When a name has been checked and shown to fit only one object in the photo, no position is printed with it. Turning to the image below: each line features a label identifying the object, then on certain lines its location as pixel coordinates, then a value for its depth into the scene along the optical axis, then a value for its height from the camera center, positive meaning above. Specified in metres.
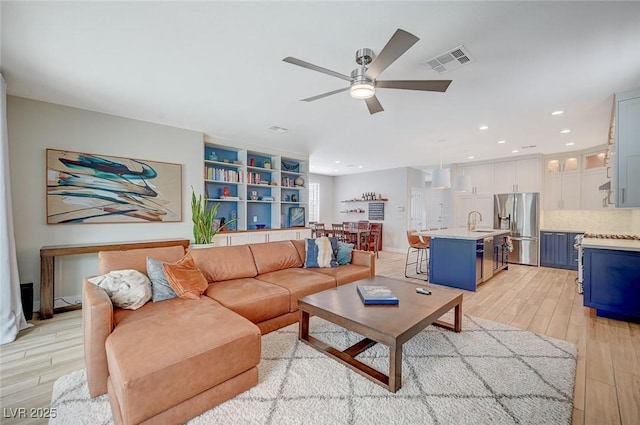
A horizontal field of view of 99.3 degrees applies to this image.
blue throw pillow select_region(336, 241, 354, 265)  3.77 -0.63
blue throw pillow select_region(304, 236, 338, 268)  3.61 -0.61
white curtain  2.54 -0.51
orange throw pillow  2.38 -0.65
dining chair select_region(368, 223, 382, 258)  7.21 -0.73
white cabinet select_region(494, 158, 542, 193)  6.18 +0.79
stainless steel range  3.69 -0.39
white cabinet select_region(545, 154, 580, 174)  5.97 +1.03
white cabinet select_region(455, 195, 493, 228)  6.80 +0.03
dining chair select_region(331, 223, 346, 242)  7.14 -0.66
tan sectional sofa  1.38 -0.82
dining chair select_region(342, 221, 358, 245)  7.13 -0.79
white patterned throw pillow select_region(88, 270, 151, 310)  2.10 -0.64
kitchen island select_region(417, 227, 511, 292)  4.11 -0.78
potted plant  4.39 -0.26
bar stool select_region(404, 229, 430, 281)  5.24 -0.67
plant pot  4.29 -0.60
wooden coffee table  1.77 -0.80
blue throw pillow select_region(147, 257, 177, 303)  2.33 -0.66
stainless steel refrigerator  6.07 -0.29
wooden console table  3.06 -0.72
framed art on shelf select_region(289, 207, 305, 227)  6.53 -0.21
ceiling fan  1.89 +1.03
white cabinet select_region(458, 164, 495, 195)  6.86 +0.81
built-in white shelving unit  5.25 +0.46
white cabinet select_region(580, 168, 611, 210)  5.57 +0.41
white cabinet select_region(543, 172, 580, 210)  5.91 +0.41
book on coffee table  2.23 -0.74
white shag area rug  1.58 -1.21
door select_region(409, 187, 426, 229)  8.39 -0.04
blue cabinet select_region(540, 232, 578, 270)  5.66 -0.88
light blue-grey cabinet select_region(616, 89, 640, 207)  2.96 +0.68
